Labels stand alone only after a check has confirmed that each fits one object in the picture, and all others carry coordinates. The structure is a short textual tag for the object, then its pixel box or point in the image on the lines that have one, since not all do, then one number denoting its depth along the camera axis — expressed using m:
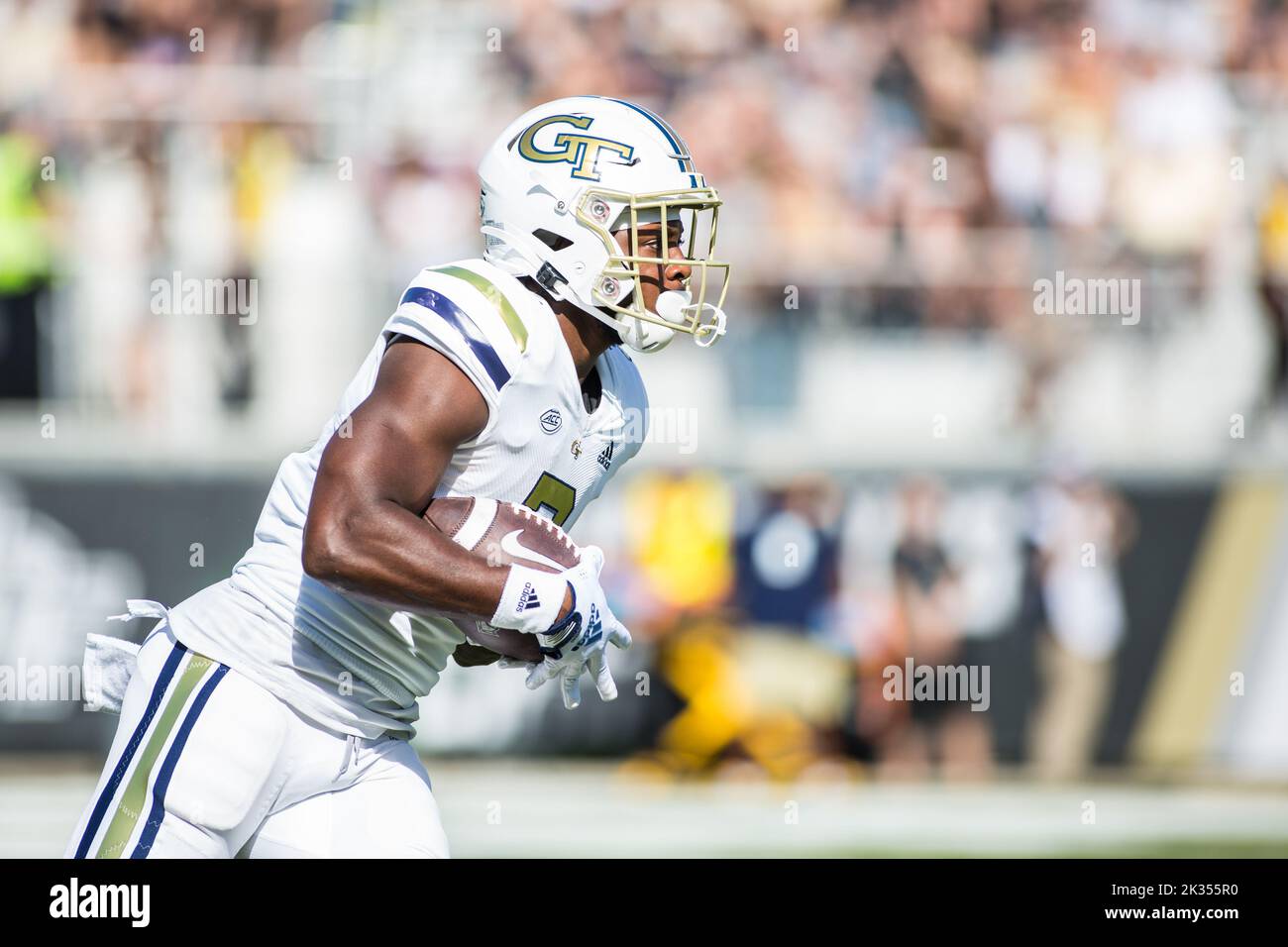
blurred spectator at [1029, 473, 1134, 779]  17.53
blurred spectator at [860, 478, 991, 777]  17.19
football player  6.04
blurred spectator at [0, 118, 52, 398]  17.06
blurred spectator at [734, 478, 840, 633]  17.25
